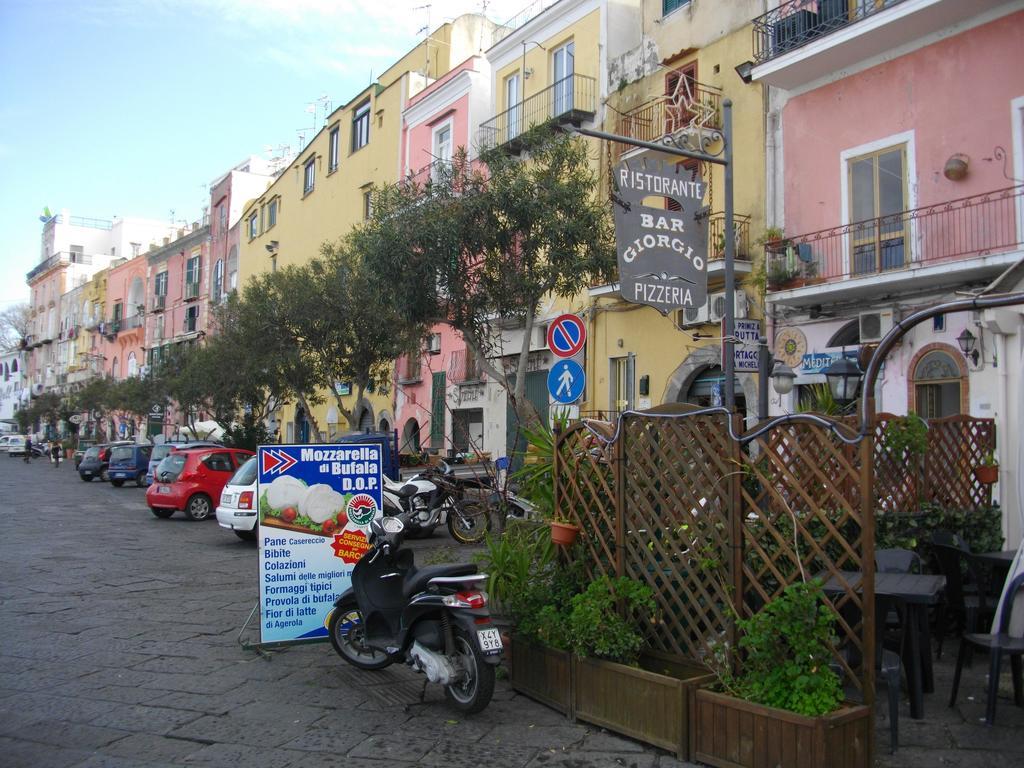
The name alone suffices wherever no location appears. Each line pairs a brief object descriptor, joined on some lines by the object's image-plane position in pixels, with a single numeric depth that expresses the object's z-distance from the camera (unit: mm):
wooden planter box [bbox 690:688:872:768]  4289
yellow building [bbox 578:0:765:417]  17016
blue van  30531
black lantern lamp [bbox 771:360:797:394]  12258
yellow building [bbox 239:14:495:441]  31453
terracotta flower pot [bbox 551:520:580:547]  6262
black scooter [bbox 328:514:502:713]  5719
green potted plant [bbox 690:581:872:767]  4328
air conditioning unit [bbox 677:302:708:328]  17688
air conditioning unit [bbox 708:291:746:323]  16719
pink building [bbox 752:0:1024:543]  13016
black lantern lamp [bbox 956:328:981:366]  12898
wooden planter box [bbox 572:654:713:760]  4910
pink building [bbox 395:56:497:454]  26516
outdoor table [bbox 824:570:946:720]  5277
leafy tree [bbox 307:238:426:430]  23141
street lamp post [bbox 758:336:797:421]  10436
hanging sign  8391
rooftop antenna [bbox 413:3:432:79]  31234
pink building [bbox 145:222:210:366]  52031
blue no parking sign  9508
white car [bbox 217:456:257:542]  14789
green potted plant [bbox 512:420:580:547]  7016
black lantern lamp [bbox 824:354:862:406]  11219
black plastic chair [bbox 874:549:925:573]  6434
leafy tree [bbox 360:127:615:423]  14766
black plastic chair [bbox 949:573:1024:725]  5051
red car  19172
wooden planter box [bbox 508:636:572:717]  5734
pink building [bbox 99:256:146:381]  60281
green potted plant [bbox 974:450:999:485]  8711
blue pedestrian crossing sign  9016
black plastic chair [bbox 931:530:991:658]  6656
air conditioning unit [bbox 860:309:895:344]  14359
